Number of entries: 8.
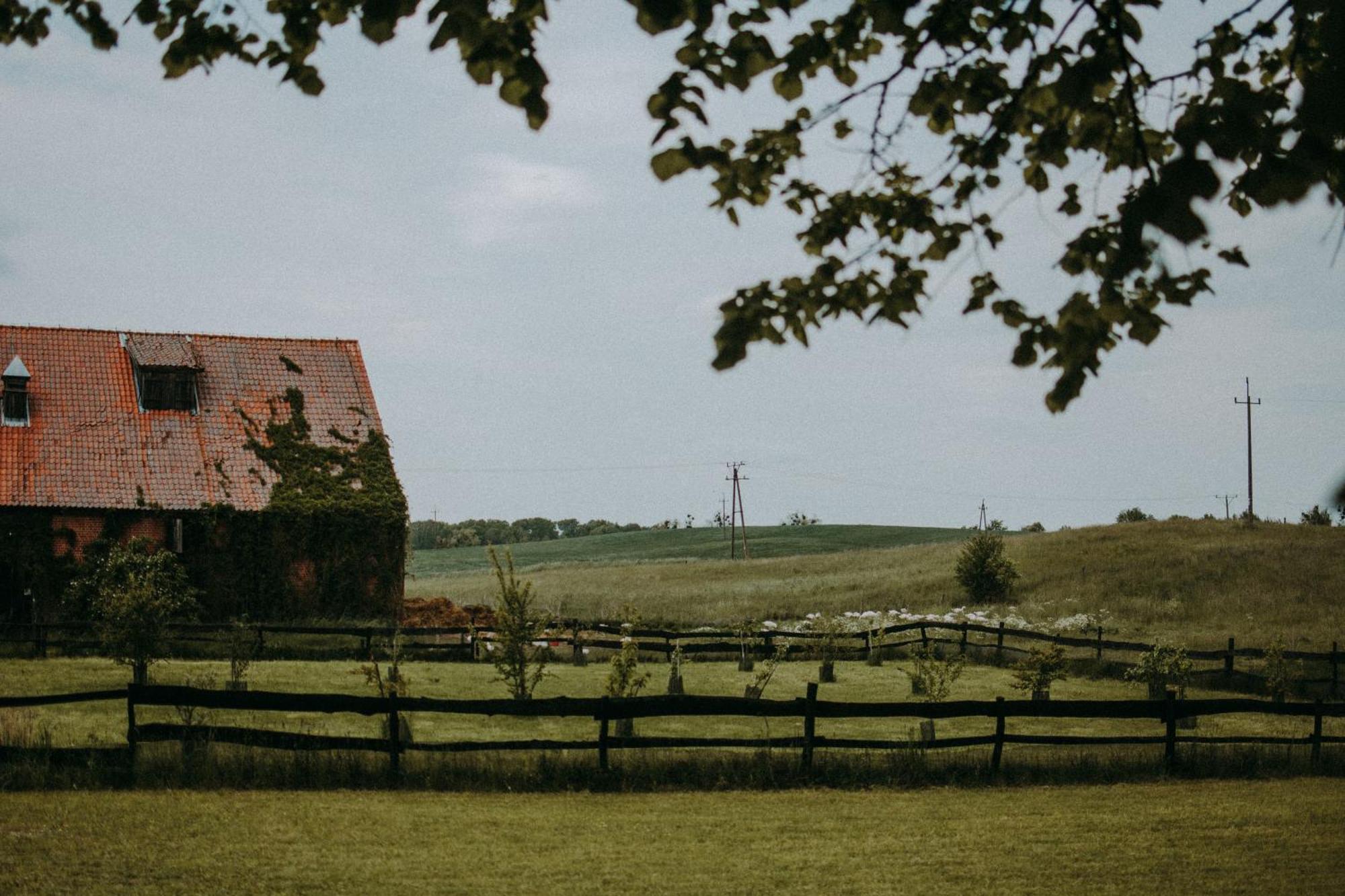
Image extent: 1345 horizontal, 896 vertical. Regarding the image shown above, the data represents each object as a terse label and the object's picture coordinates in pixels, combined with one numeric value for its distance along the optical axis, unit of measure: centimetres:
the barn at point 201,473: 3095
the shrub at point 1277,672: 2225
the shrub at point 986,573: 4512
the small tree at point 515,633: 1714
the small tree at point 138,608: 2039
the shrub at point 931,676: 1867
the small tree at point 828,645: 2605
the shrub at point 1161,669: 2062
